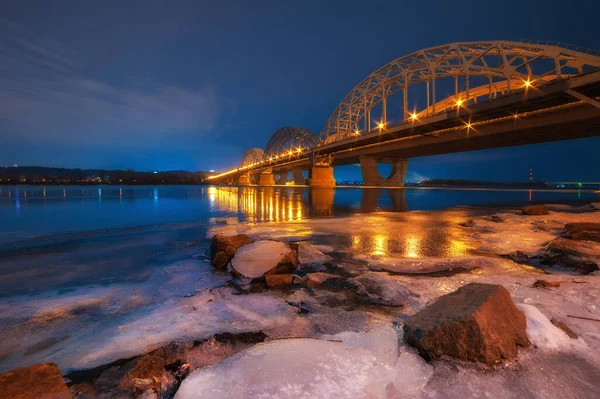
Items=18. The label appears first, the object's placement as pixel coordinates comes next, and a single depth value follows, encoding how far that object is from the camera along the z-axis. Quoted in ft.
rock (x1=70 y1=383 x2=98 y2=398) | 8.50
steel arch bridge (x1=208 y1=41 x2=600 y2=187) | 99.60
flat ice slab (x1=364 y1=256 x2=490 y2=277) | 20.22
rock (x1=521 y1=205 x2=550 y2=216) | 49.85
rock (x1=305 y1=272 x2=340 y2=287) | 18.03
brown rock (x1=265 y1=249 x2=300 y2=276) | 19.51
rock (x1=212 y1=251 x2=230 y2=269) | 21.73
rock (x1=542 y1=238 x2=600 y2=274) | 19.43
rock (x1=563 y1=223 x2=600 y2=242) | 26.25
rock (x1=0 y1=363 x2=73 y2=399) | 6.46
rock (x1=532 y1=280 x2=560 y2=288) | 16.12
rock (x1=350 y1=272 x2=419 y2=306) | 15.25
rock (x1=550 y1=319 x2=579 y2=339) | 10.87
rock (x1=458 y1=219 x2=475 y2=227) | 41.63
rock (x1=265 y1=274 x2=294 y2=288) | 17.80
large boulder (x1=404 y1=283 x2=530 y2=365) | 9.30
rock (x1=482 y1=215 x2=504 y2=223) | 44.86
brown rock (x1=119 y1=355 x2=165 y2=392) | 8.78
